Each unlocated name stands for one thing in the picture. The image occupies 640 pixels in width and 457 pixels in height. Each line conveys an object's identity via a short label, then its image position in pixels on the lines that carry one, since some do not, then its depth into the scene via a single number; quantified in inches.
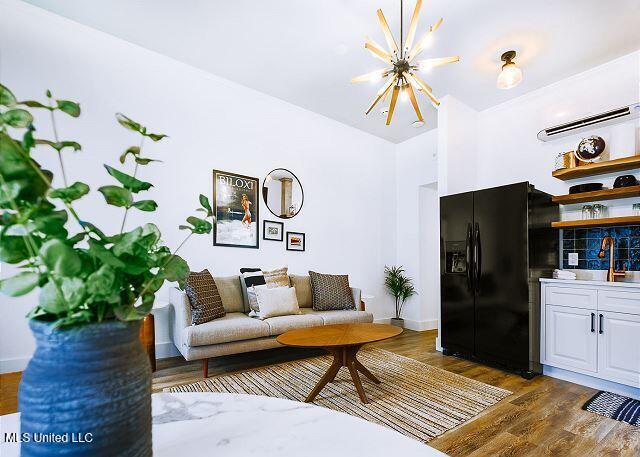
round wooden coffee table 93.7
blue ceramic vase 17.0
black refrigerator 122.3
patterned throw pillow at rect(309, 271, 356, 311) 156.3
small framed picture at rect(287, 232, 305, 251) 173.2
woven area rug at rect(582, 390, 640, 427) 89.5
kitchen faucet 116.9
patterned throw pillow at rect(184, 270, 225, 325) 117.4
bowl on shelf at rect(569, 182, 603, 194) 126.5
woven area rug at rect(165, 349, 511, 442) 85.7
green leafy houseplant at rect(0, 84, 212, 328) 17.0
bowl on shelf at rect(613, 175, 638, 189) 119.0
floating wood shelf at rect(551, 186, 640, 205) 117.3
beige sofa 111.0
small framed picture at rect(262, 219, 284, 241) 165.3
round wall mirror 168.2
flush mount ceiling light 117.3
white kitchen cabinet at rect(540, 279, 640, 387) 103.3
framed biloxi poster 150.9
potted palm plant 205.5
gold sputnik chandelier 91.4
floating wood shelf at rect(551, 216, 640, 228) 115.2
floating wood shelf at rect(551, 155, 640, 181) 116.0
